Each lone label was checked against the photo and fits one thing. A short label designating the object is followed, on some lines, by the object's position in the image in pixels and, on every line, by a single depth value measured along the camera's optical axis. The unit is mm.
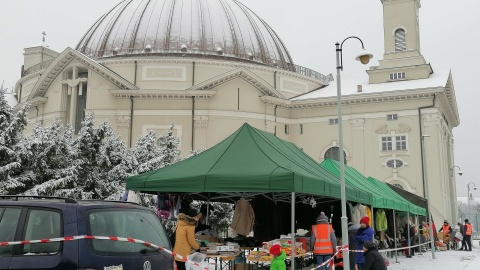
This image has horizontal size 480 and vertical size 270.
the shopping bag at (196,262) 10004
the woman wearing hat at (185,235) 10750
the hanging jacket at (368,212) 18028
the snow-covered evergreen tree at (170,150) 30434
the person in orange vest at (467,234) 28916
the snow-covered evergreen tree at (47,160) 22203
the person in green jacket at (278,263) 10008
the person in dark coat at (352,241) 14078
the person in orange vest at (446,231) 31083
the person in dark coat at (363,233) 13398
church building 44062
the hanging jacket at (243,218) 14031
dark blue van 6148
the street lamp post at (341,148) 11903
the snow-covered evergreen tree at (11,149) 21062
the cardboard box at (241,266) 13406
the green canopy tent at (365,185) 17125
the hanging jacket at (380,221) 20922
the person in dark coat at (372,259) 8891
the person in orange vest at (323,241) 12713
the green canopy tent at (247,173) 11758
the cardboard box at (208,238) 13402
